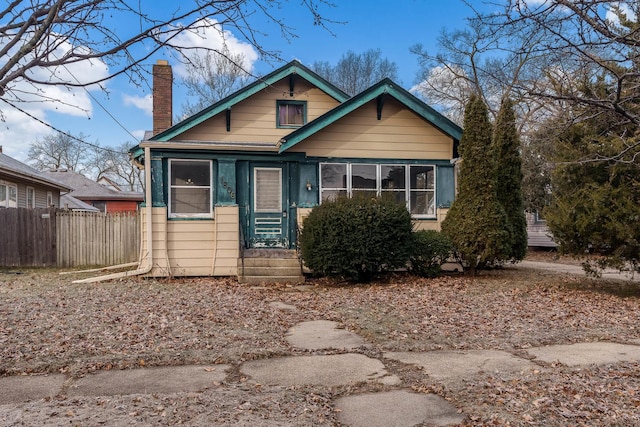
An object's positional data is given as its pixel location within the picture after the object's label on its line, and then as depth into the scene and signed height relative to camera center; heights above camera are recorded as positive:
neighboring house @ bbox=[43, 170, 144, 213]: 36.50 +2.23
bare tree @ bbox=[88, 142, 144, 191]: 49.00 +5.62
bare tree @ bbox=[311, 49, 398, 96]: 30.98 +9.94
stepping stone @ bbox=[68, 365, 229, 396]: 3.82 -1.35
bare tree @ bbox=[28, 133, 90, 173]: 41.46 +6.66
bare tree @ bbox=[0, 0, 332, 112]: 2.79 +1.25
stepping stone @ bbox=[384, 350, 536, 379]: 4.33 -1.39
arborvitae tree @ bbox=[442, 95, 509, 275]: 10.06 +0.32
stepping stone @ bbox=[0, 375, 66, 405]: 3.69 -1.35
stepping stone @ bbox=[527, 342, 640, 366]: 4.67 -1.42
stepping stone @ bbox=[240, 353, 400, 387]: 4.09 -1.38
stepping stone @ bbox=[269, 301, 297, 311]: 7.47 -1.37
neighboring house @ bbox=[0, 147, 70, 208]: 17.97 +1.70
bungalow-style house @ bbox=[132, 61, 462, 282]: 10.97 +1.21
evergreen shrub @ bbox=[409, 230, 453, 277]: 10.32 -0.69
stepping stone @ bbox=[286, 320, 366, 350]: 5.26 -1.38
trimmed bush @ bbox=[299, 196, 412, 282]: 9.54 -0.33
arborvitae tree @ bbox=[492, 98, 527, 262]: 12.83 +1.43
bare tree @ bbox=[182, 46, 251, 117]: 25.67 +7.53
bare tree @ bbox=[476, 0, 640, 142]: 4.54 +1.90
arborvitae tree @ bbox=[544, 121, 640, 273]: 7.70 +0.27
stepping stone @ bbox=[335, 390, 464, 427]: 3.26 -1.39
